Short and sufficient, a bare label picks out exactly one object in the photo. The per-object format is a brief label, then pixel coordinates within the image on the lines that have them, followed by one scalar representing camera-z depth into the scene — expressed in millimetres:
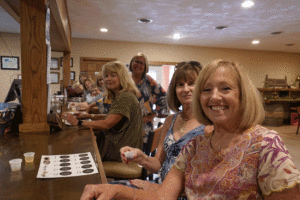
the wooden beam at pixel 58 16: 2433
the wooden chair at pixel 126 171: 1935
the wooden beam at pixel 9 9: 2337
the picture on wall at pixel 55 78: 7648
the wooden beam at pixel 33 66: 1915
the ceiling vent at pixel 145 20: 5172
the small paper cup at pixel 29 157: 1228
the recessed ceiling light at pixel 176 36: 6837
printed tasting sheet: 1087
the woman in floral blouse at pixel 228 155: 837
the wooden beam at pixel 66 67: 6344
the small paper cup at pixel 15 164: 1128
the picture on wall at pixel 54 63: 7470
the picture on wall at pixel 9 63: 6901
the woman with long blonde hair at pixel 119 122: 2125
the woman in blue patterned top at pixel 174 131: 1405
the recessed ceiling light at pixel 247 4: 3988
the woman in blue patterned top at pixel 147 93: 3265
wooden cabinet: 7852
